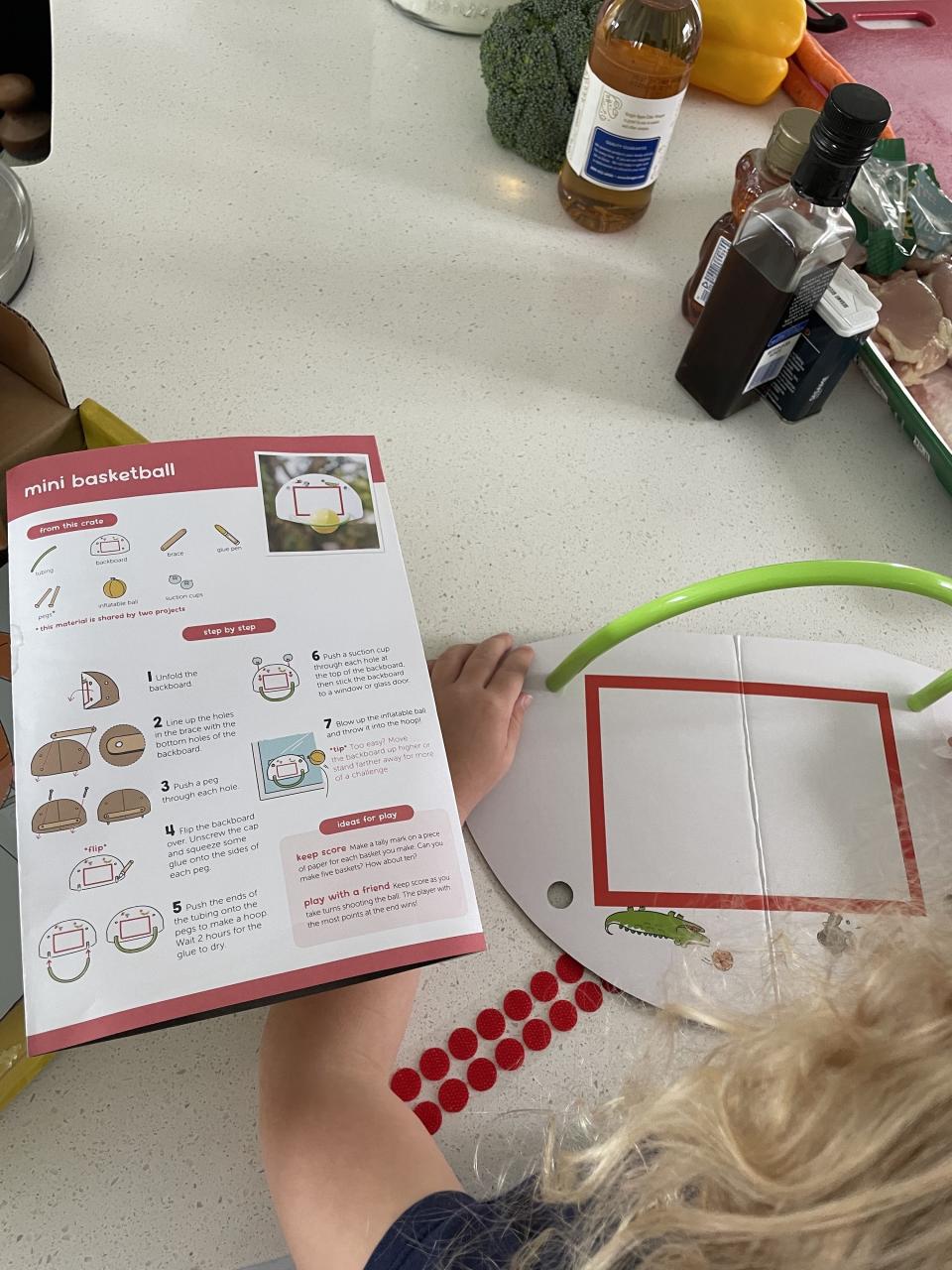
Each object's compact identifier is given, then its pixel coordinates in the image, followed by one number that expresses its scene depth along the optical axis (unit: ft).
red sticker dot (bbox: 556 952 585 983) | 1.77
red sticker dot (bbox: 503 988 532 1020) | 1.72
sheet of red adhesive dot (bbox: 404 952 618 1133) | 1.64
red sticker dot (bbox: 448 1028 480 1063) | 1.67
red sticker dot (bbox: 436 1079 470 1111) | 1.63
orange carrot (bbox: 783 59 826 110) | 2.97
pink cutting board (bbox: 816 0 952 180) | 2.94
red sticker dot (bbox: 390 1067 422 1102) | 1.63
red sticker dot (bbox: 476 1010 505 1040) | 1.70
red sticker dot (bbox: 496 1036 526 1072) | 1.67
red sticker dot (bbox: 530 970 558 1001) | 1.75
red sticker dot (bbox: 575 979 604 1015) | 1.75
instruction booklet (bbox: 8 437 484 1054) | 1.39
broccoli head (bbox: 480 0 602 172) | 2.55
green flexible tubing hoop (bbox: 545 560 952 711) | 1.75
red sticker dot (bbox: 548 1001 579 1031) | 1.72
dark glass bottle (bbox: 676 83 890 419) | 1.83
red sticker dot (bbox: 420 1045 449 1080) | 1.65
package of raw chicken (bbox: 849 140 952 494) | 2.43
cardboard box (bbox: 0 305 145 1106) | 1.74
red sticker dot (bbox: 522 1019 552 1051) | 1.70
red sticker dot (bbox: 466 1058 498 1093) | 1.65
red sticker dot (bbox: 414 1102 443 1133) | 1.61
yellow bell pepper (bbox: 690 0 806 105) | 2.79
